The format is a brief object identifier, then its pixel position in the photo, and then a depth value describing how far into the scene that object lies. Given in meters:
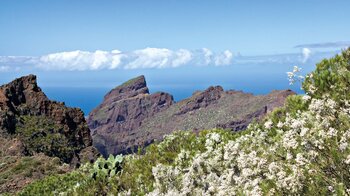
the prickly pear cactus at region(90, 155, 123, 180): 17.98
